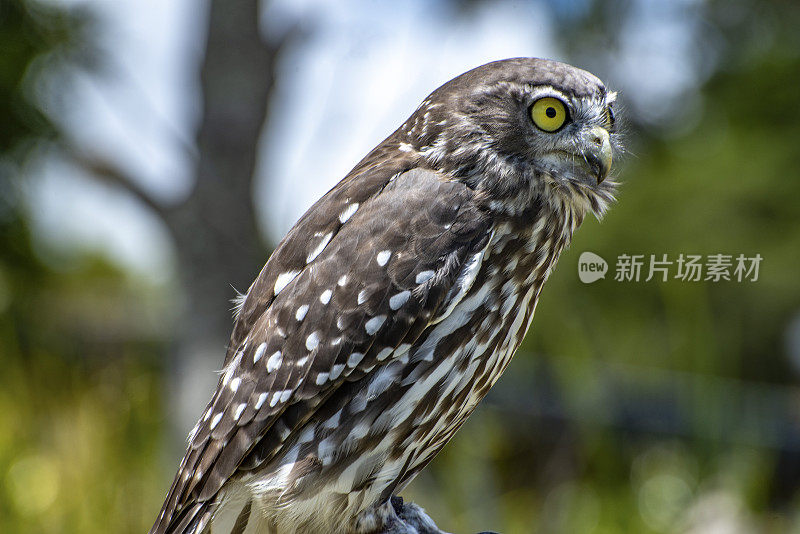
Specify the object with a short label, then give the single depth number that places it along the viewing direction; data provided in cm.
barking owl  419
